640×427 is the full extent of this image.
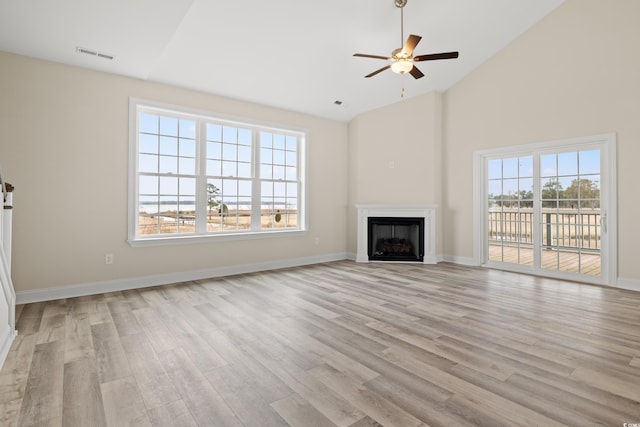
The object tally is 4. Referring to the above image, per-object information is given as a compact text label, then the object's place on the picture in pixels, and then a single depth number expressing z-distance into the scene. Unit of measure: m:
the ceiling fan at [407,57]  3.48
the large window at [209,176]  4.56
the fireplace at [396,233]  6.04
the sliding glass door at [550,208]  4.44
